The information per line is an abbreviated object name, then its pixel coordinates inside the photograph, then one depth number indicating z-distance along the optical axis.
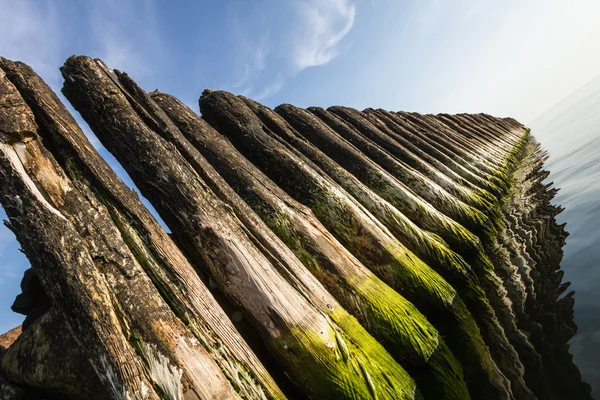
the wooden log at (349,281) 3.55
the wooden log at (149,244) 2.78
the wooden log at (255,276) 3.01
